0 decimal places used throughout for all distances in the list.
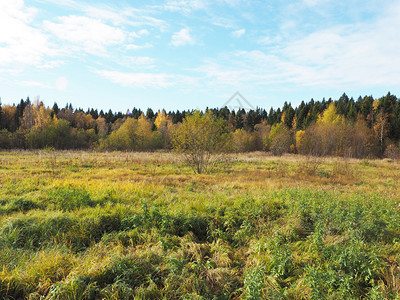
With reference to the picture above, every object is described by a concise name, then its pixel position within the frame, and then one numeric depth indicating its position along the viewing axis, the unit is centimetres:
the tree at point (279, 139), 4131
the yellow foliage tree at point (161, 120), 6525
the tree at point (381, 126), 4366
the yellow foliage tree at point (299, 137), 4950
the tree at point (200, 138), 1521
